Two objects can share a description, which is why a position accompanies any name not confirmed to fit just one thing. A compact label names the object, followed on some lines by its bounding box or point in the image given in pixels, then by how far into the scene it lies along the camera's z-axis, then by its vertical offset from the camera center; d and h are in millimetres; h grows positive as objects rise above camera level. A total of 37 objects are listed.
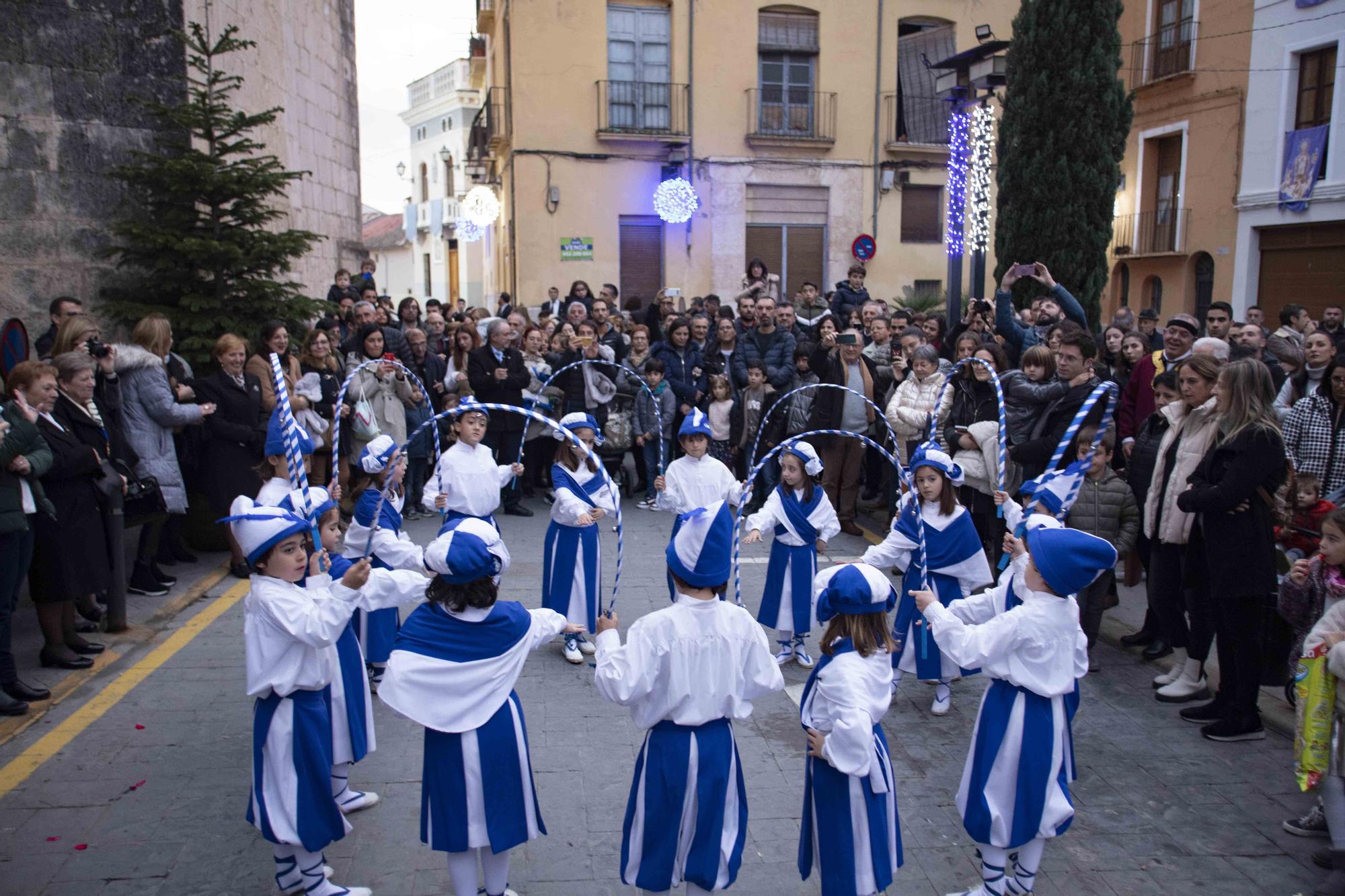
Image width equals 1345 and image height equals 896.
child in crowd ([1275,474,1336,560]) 6191 -1376
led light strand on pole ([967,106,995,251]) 13094 +1638
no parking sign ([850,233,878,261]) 17853 +862
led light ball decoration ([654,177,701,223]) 20375 +1922
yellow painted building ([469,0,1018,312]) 22234 +3583
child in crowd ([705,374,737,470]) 12203 -1505
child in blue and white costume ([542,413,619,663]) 7445 -1868
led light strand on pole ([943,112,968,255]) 13328 +1618
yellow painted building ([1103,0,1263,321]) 22266 +3331
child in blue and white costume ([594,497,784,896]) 3973 -1637
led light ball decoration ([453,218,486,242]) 22953 +1455
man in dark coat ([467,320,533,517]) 12273 -1018
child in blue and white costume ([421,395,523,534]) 7402 -1343
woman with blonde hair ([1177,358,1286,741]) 5859 -1304
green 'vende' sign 22641 +1011
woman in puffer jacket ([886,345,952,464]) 9867 -999
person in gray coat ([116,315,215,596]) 8422 -1027
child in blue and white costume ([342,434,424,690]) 6344 -1502
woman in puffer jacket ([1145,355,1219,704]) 6496 -1540
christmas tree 9789 +557
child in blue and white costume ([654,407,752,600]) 7777 -1412
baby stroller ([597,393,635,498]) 12656 -1730
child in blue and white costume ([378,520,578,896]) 3973 -1591
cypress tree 16359 +2680
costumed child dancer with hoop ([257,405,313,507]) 6211 -1108
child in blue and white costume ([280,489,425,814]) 5008 -2056
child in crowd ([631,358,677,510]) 12391 -1528
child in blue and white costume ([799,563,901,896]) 3869 -1713
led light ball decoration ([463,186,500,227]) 21297 +1849
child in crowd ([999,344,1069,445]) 7875 -724
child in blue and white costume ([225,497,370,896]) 4227 -1691
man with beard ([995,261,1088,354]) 9219 -151
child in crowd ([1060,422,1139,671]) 7062 -1496
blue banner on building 19875 +2622
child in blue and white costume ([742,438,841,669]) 7223 -1685
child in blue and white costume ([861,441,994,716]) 6469 -1653
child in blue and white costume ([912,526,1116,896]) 4305 -1784
